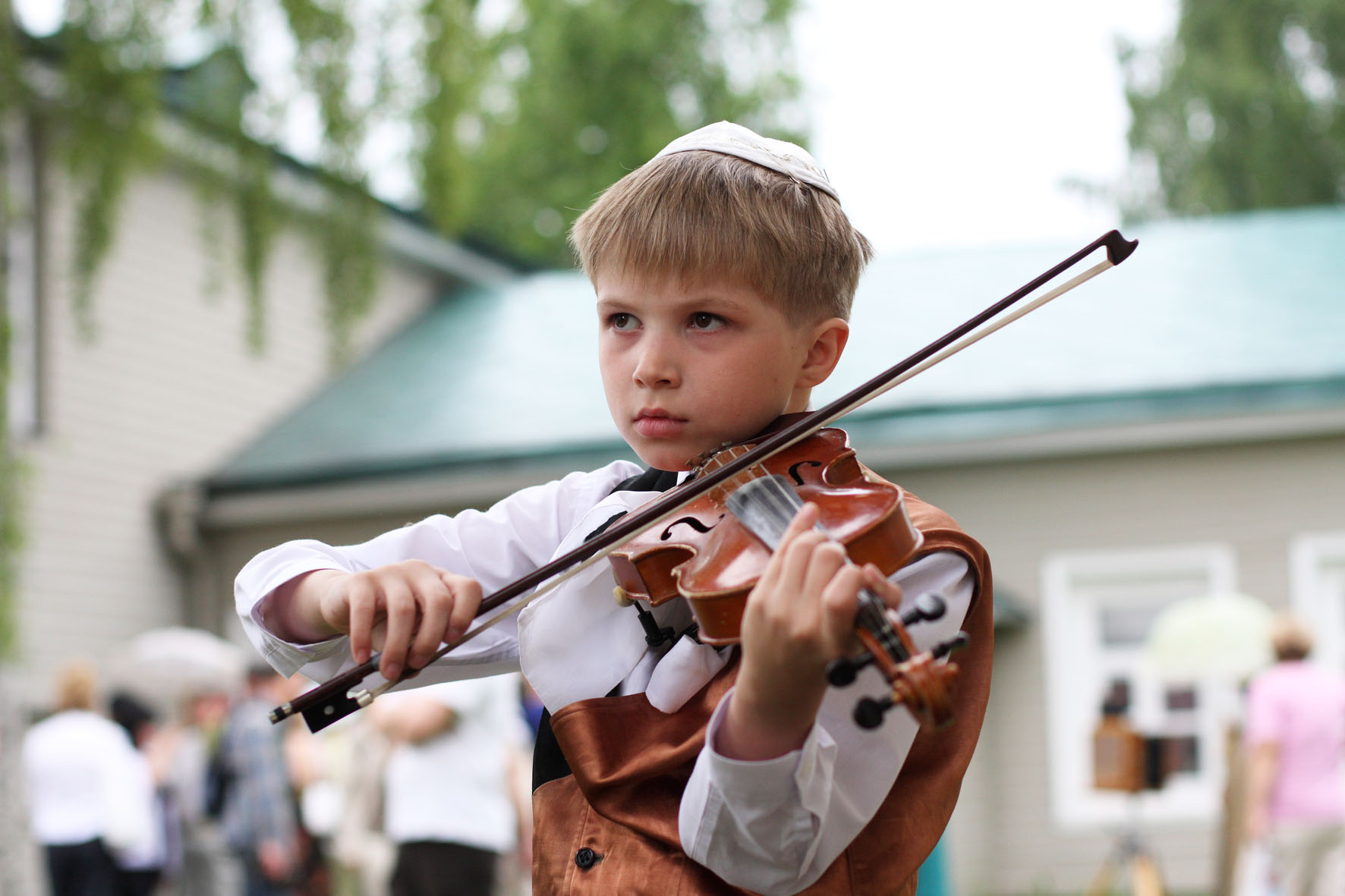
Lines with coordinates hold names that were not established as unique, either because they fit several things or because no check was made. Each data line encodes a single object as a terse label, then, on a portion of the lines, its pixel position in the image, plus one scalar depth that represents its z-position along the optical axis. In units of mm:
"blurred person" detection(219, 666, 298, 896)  7609
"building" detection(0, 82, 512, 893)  10281
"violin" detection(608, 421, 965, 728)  1185
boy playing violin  1326
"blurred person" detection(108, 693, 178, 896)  7473
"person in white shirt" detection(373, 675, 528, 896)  5680
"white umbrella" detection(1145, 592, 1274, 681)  8297
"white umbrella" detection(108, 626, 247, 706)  9156
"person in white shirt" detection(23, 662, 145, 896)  7246
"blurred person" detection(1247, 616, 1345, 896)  6723
